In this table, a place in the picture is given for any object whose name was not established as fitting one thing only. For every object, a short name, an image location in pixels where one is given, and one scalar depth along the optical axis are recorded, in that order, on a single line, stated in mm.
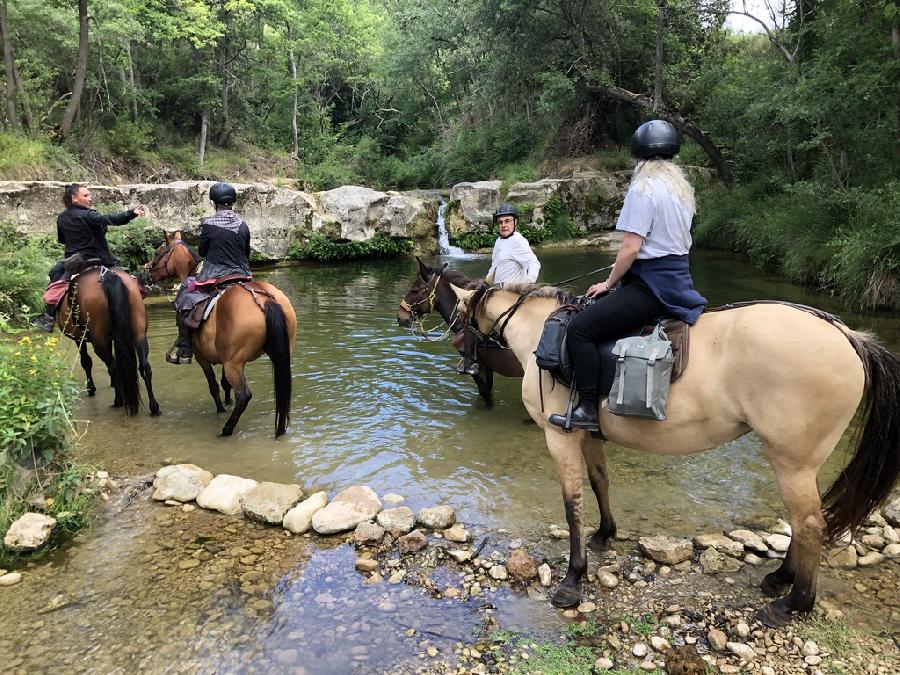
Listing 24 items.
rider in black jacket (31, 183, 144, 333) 6855
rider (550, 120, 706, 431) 3256
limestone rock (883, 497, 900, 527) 4145
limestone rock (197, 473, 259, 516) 4672
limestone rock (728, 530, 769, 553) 3916
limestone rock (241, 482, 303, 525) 4496
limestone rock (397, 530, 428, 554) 4082
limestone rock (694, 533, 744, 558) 3896
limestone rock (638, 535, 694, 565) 3806
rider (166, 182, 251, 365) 6154
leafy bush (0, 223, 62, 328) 9656
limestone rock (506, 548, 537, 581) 3753
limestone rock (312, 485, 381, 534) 4359
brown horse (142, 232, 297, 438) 5992
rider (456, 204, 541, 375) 6629
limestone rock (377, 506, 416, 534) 4316
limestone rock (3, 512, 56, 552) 3904
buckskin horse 2998
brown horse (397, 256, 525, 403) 6383
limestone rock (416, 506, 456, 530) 4367
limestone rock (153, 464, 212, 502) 4832
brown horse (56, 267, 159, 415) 6609
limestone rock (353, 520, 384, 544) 4199
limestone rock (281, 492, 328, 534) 4395
